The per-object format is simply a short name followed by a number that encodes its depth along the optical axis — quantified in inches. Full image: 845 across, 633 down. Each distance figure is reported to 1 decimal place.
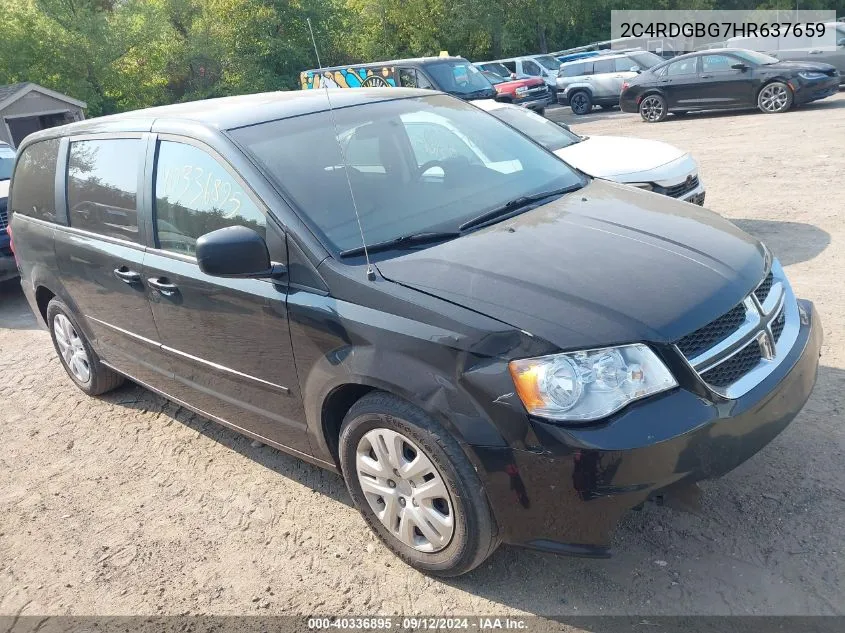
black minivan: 101.6
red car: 888.9
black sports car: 613.9
